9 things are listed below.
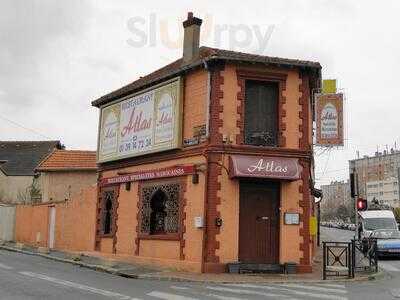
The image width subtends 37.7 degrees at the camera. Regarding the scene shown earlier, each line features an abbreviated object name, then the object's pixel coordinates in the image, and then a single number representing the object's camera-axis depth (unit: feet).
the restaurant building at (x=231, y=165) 60.23
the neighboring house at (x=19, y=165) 160.45
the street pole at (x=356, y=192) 67.00
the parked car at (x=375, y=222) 92.73
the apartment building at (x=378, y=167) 434.14
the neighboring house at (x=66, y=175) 121.08
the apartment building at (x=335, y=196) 561.84
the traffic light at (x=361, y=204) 68.03
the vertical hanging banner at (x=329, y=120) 66.59
